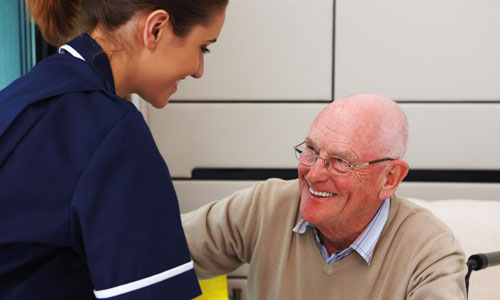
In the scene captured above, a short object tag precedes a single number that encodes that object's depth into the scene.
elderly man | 1.23
